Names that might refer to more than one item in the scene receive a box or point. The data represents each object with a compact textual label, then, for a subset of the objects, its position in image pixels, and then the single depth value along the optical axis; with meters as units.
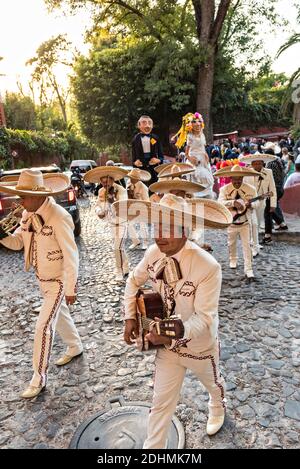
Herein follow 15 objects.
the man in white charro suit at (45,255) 3.55
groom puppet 8.38
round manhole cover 2.85
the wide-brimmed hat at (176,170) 5.84
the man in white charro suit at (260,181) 7.15
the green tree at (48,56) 24.14
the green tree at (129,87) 18.42
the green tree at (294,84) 14.37
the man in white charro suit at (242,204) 6.10
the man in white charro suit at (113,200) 6.36
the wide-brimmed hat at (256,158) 7.20
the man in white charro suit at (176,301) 2.39
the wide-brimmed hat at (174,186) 4.01
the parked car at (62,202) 8.29
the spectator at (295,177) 9.46
